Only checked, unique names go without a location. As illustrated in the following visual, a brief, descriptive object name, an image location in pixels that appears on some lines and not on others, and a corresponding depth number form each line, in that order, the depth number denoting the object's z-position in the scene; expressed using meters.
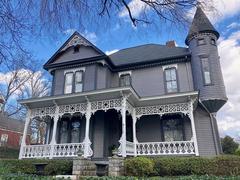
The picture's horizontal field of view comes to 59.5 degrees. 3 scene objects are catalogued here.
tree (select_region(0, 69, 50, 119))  25.01
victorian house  11.60
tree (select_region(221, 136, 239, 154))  22.63
